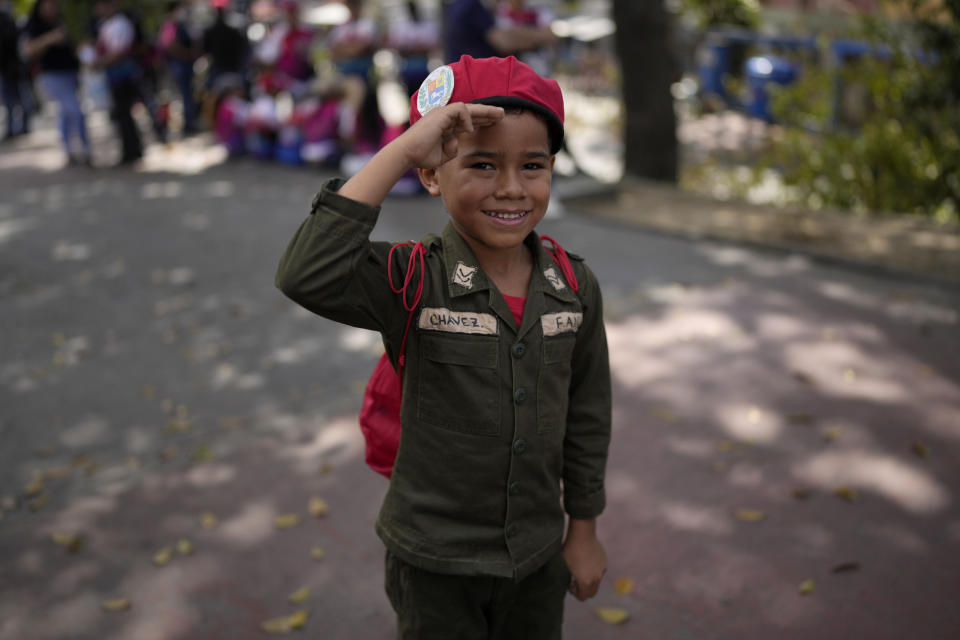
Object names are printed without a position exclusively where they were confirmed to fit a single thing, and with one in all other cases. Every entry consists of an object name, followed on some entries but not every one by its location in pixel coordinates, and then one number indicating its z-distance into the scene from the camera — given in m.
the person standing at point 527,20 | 8.59
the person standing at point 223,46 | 12.94
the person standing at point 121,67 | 11.17
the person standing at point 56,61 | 11.04
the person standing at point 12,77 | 14.34
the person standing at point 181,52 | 14.55
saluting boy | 1.77
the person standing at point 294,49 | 11.10
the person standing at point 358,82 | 9.99
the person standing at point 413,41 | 9.06
